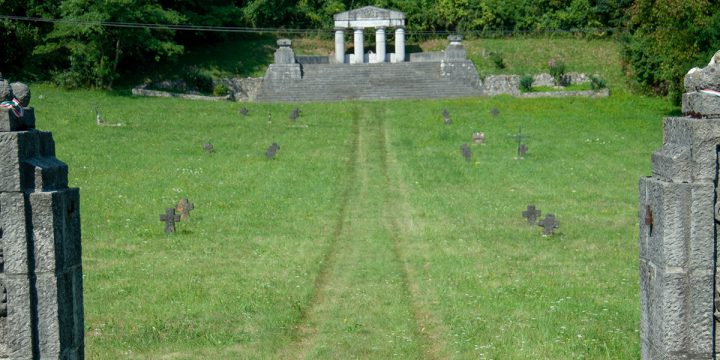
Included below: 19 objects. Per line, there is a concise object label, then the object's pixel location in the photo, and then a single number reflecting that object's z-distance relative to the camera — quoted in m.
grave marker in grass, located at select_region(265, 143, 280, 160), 29.33
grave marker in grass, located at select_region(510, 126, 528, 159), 30.02
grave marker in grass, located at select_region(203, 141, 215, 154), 30.50
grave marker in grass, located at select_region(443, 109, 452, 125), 36.97
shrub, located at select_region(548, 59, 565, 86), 49.16
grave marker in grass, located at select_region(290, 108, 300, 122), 37.88
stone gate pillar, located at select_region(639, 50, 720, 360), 8.55
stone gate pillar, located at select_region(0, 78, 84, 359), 8.51
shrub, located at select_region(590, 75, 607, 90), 45.72
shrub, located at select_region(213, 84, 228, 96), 46.91
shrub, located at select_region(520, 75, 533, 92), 47.38
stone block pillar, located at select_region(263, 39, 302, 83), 49.69
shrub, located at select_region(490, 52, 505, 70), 52.00
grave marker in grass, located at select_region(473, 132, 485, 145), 32.31
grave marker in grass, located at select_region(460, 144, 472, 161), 29.23
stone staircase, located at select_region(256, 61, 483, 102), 47.41
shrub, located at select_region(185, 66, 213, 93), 48.38
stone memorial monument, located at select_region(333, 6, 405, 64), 53.34
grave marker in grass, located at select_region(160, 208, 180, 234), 19.41
